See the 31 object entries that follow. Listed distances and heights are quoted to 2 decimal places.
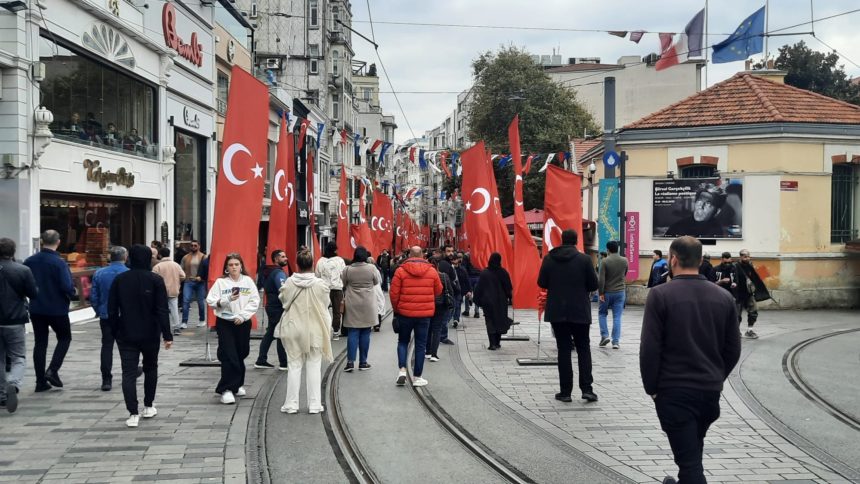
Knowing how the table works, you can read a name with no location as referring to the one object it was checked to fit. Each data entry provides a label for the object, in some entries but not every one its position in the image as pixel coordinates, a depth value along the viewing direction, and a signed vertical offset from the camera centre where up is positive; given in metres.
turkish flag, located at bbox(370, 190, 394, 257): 24.81 +0.19
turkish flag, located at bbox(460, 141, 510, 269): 13.54 +0.18
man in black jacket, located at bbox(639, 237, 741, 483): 4.71 -0.79
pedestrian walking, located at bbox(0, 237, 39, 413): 7.99 -0.94
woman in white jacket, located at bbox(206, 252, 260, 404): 8.44 -1.01
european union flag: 20.43 +4.98
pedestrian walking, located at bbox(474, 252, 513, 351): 13.19 -1.19
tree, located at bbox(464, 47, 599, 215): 43.31 +6.91
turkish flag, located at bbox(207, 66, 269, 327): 10.05 +0.64
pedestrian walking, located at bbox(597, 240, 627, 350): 13.29 -0.98
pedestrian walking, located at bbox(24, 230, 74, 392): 8.91 -0.85
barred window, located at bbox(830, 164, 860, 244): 22.64 +0.79
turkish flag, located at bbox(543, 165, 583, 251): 12.12 +0.38
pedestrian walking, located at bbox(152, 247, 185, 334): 13.91 -0.87
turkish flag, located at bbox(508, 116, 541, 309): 12.62 -0.64
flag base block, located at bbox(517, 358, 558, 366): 11.59 -2.04
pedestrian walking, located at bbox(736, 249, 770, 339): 14.98 -1.17
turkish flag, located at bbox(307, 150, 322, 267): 15.32 +0.37
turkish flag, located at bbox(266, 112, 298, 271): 12.47 +0.29
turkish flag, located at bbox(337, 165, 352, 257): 18.74 -0.12
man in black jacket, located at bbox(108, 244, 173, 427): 7.44 -0.90
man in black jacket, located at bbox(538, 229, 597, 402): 8.89 -0.87
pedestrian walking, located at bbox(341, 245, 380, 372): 10.45 -1.06
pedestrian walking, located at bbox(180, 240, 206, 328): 15.40 -1.15
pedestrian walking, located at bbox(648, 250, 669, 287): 16.15 -0.90
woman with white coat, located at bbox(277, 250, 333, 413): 8.20 -1.12
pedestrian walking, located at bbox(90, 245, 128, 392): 9.16 -0.88
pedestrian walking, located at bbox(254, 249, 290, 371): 11.15 -1.24
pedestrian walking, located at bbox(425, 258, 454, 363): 11.70 -1.40
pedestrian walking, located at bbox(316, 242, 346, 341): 14.42 -0.91
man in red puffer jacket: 9.90 -0.98
